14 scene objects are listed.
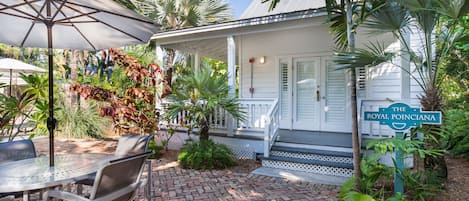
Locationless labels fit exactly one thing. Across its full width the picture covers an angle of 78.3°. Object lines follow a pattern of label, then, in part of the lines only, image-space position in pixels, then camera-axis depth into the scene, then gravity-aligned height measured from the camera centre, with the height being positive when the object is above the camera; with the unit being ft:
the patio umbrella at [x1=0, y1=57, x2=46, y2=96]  21.36 +2.68
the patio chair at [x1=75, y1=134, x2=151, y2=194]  12.03 -1.88
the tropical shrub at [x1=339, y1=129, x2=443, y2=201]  11.58 -3.44
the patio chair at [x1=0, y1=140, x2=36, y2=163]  10.59 -1.90
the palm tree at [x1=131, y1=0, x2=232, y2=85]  41.75 +13.05
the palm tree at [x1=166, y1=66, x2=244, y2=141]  18.88 +0.23
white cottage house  18.53 +0.95
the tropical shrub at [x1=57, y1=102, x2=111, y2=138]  30.19 -2.39
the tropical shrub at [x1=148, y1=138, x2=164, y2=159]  21.85 -3.74
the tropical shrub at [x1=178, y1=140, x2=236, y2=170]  18.64 -3.67
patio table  7.54 -2.17
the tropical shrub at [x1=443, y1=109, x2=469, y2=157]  18.25 -2.01
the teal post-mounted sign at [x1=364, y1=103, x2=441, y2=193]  11.03 -0.73
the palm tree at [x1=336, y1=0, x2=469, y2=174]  11.60 +2.90
